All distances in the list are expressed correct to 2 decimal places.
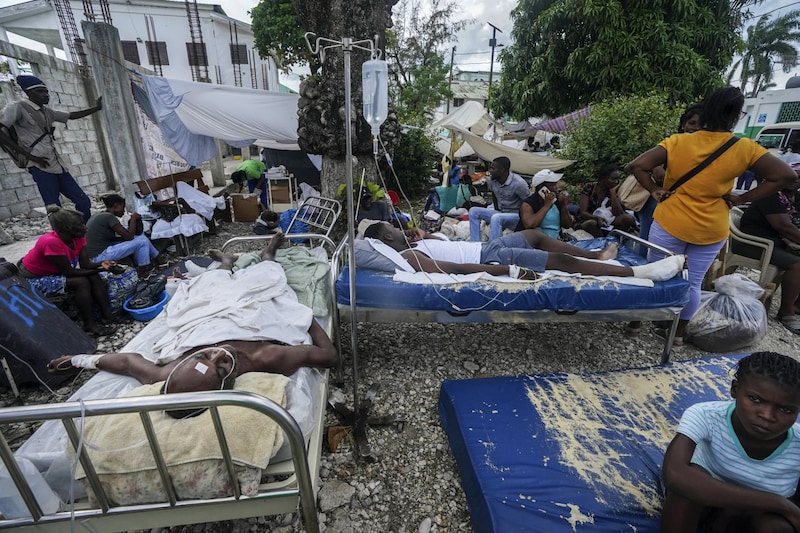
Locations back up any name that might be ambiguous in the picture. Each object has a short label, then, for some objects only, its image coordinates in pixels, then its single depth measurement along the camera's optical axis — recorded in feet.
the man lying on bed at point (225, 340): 6.14
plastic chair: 12.49
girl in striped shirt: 4.14
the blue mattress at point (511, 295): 9.48
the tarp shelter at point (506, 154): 23.44
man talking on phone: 14.17
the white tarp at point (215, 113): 21.56
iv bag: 6.84
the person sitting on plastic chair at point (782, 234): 11.91
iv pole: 6.62
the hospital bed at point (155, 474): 4.37
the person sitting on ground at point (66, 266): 11.16
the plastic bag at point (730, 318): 10.61
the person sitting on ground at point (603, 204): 16.98
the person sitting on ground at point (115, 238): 14.52
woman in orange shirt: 8.57
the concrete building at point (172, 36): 61.72
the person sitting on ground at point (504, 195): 16.55
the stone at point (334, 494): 6.87
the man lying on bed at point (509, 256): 10.40
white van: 36.60
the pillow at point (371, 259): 10.82
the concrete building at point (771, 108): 58.88
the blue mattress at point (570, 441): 5.59
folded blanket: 4.90
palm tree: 82.48
